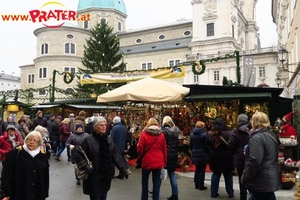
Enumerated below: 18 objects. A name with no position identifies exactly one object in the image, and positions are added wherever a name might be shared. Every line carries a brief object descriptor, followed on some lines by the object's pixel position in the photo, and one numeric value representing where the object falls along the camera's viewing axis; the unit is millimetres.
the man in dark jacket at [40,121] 12430
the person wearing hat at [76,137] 7492
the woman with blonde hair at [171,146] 6477
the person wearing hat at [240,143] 5747
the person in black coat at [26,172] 3934
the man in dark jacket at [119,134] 8477
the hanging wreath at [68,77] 20777
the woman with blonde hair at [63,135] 11398
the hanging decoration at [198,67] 14901
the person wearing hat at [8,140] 7031
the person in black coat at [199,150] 7023
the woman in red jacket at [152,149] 5680
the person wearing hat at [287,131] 8617
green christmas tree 37438
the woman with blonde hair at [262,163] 4039
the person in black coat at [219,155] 6305
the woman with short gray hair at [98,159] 4367
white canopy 9250
